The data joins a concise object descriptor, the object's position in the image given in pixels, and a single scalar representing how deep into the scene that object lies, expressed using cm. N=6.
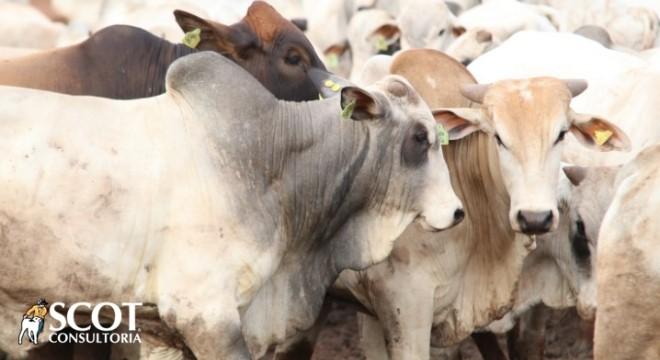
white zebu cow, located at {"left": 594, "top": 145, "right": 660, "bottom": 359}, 994
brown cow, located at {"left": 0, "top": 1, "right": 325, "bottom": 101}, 1250
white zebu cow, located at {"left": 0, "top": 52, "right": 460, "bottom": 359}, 1006
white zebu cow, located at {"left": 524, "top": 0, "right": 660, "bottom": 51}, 2320
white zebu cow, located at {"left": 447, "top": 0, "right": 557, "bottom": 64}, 2053
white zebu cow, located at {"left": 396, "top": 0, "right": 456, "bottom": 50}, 2412
